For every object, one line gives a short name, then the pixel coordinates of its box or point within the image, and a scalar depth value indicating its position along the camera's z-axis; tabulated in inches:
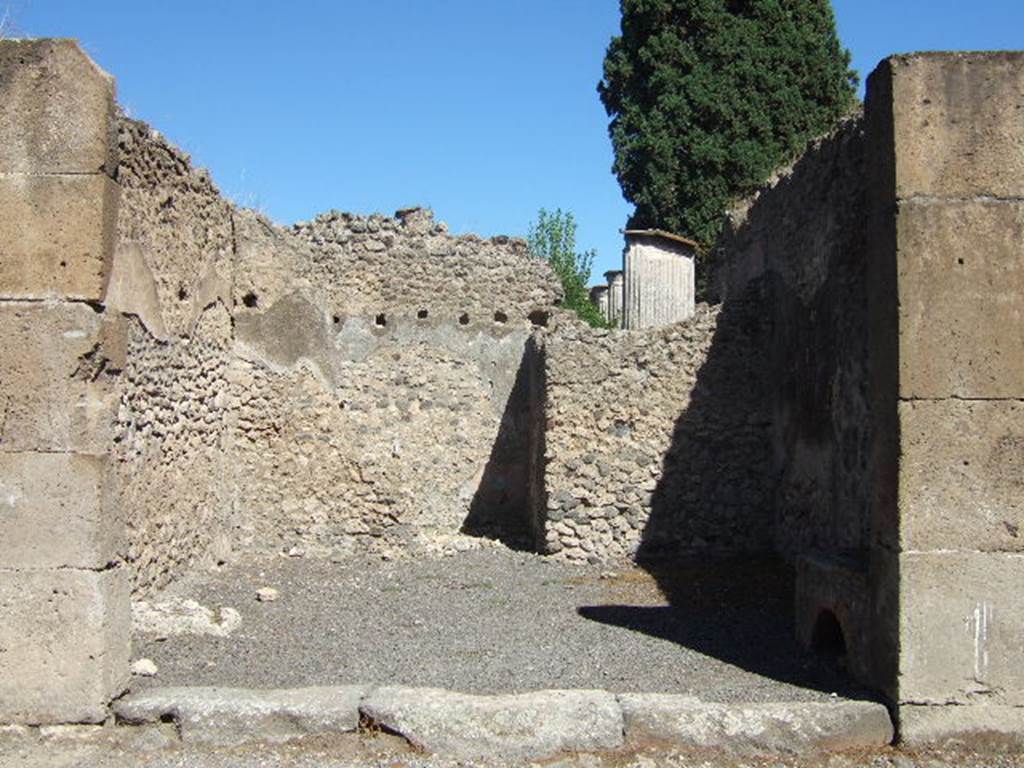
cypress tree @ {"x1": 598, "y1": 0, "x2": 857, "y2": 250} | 770.2
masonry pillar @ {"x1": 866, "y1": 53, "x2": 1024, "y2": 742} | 173.0
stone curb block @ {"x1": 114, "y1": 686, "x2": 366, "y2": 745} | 173.6
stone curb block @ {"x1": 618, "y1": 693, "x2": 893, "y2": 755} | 171.3
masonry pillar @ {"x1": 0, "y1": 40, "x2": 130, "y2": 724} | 176.9
